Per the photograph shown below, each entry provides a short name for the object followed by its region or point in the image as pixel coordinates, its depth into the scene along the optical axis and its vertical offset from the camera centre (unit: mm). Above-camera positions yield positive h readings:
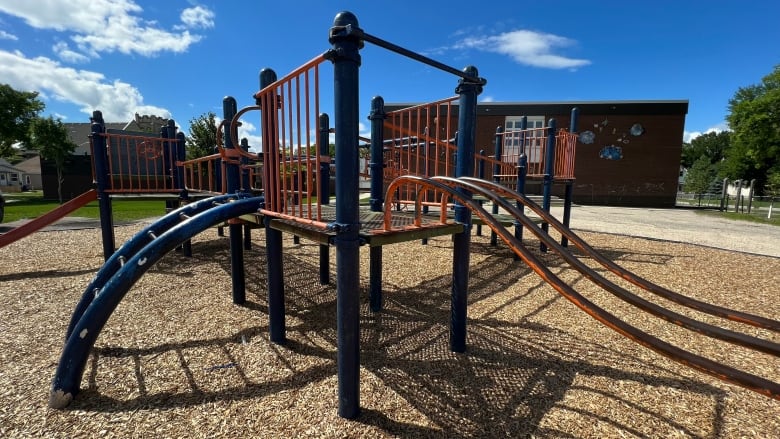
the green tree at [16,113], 28984 +4931
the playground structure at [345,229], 1738 -374
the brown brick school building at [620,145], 22938 +2369
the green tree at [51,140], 26484 +2509
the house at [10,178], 53312 -806
